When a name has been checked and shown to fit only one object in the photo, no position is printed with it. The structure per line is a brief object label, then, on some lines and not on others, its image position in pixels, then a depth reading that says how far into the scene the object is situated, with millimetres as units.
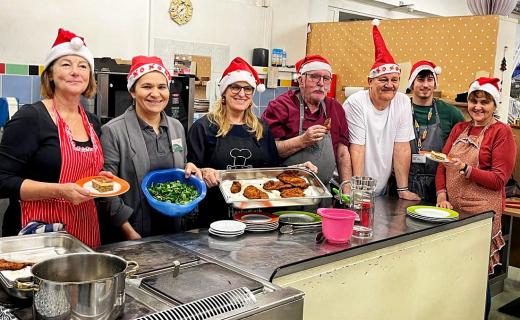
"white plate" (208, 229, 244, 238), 2223
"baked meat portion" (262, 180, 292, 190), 2607
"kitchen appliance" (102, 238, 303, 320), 1443
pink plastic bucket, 2184
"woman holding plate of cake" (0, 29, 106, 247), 2066
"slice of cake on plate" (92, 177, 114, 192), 2020
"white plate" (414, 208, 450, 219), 2664
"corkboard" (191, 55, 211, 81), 5184
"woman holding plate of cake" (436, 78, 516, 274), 3135
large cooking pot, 1285
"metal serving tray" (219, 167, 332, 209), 2430
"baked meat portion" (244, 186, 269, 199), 2482
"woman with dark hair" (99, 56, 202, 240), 2359
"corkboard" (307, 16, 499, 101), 4609
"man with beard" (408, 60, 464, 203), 3498
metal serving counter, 1987
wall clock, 4961
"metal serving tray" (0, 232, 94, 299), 1807
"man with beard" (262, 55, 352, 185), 3072
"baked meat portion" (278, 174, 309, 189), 2654
